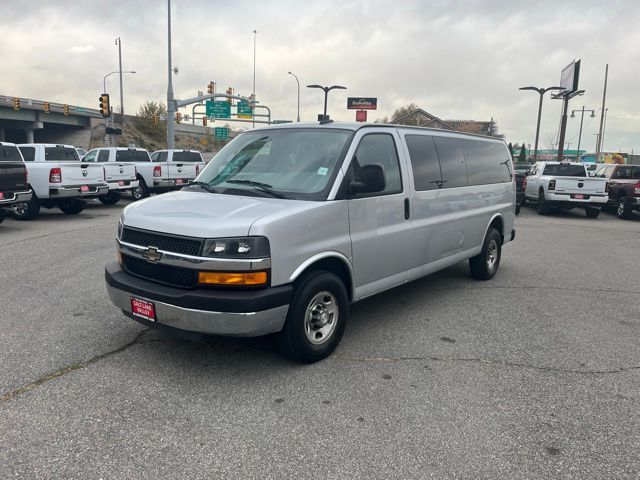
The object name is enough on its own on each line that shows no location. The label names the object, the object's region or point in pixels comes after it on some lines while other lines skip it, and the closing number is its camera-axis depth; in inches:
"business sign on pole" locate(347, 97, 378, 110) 2571.4
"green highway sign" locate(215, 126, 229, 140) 2694.4
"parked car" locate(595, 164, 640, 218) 650.2
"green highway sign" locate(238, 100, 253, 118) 1915.4
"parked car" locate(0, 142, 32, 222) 413.4
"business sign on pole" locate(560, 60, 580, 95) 1448.1
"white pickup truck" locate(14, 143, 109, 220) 494.6
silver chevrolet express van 142.5
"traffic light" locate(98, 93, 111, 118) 1152.4
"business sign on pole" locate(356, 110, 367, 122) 2050.6
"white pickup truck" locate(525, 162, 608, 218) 638.5
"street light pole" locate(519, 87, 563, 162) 1242.5
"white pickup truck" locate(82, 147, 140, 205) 627.8
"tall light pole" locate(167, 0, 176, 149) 1125.7
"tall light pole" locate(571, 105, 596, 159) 2405.3
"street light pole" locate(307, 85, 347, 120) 1503.4
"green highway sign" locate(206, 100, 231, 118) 1924.2
